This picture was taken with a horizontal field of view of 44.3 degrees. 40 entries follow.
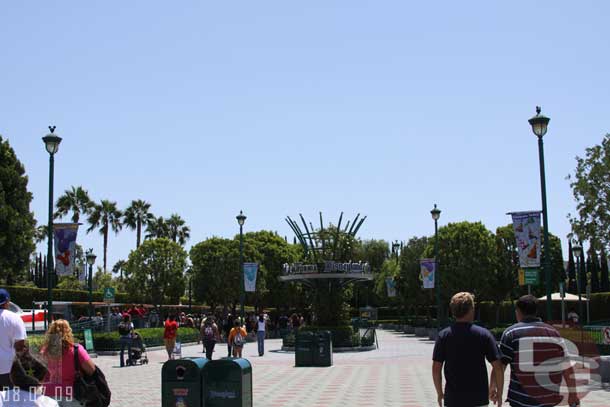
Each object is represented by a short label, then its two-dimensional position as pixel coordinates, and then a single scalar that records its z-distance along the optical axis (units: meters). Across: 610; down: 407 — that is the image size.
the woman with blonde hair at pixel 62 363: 7.26
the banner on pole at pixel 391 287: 60.66
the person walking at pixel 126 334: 25.17
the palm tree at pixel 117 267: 103.44
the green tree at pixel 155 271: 65.44
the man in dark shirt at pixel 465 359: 6.81
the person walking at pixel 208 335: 26.02
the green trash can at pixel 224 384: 9.43
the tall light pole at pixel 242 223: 36.84
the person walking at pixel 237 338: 24.99
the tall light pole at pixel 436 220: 35.59
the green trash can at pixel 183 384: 9.45
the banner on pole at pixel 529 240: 18.36
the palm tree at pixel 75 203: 75.31
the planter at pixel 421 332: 50.22
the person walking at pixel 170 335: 25.44
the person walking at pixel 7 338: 8.32
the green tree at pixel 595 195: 25.28
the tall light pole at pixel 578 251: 43.59
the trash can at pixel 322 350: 24.00
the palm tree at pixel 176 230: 86.73
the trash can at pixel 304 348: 24.08
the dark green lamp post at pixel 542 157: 16.97
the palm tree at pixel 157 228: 84.00
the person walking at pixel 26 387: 5.15
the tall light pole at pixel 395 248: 69.38
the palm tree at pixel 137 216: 81.88
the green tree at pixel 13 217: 43.09
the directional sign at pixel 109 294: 40.75
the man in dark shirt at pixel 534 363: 7.07
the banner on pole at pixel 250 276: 38.72
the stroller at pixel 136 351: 25.30
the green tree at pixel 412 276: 60.03
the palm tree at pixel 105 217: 78.31
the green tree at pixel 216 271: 62.41
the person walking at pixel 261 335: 30.38
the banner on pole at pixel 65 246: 21.97
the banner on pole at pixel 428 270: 37.56
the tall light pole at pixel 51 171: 19.55
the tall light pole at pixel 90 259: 41.31
